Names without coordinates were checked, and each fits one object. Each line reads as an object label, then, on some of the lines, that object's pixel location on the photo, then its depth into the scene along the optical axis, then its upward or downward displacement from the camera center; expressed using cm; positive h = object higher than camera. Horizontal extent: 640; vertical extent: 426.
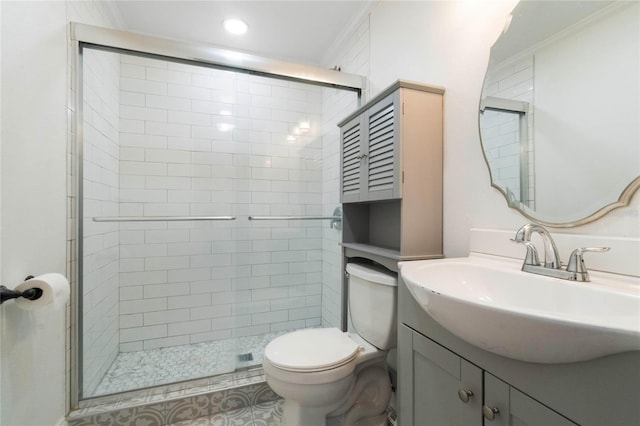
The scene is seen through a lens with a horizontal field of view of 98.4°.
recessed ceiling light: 195 +135
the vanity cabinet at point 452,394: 60 -47
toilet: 115 -65
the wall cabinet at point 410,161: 116 +22
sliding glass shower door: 195 +0
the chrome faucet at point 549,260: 70 -13
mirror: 70 +31
